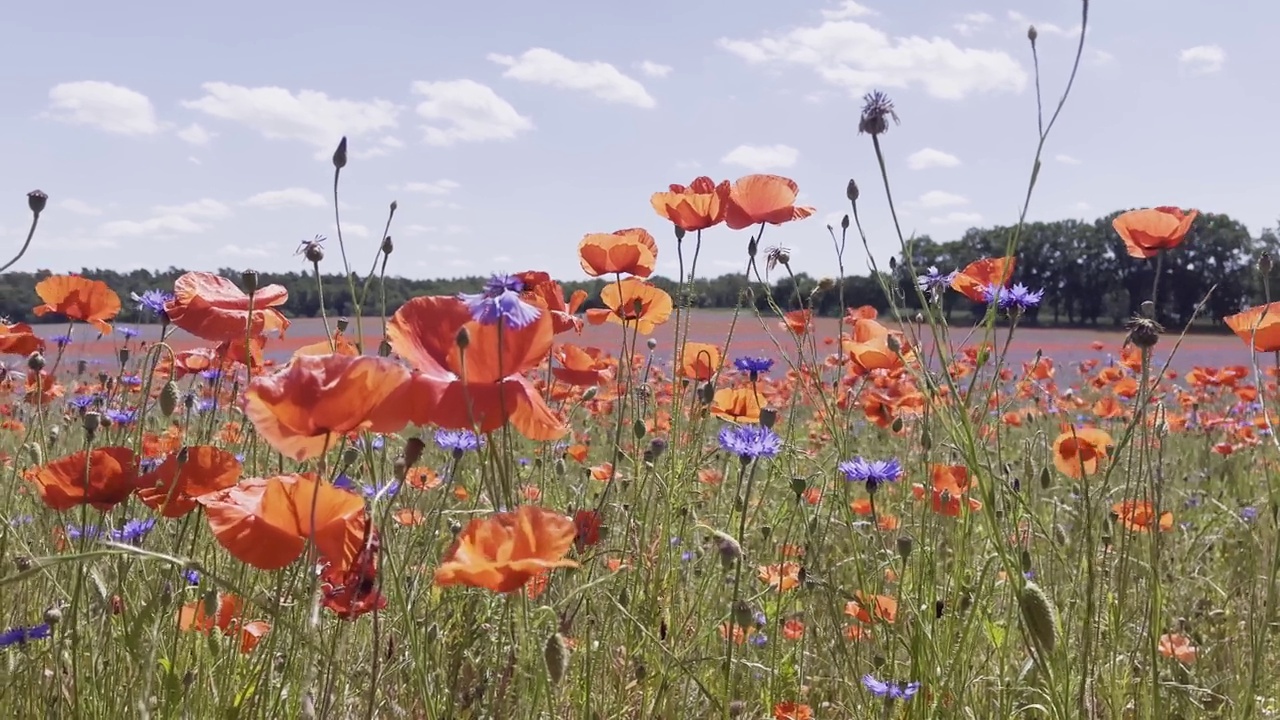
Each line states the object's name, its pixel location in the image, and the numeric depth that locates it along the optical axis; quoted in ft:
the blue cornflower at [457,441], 3.69
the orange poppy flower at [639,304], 3.79
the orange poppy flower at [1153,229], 3.44
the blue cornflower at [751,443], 3.44
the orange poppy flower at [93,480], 3.03
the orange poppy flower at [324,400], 2.42
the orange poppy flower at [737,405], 4.14
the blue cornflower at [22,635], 3.07
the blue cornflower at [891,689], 3.17
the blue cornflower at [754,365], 4.34
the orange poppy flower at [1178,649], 3.77
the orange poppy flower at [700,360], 4.08
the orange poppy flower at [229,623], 3.28
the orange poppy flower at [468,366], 2.64
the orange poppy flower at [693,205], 3.64
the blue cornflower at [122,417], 4.20
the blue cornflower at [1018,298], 3.60
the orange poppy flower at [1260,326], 3.35
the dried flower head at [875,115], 3.02
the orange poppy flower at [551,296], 3.17
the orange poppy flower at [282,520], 2.66
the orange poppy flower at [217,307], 3.09
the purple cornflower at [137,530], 3.55
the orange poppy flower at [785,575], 3.91
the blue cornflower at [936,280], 3.70
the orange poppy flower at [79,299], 3.76
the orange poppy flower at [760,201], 3.61
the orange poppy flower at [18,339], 4.00
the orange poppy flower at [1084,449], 3.97
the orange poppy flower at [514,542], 2.59
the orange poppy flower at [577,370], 3.64
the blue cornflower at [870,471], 3.57
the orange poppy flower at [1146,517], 3.73
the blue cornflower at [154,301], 3.73
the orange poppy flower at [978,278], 3.59
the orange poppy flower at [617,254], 3.56
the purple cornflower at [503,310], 2.63
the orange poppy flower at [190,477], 2.98
